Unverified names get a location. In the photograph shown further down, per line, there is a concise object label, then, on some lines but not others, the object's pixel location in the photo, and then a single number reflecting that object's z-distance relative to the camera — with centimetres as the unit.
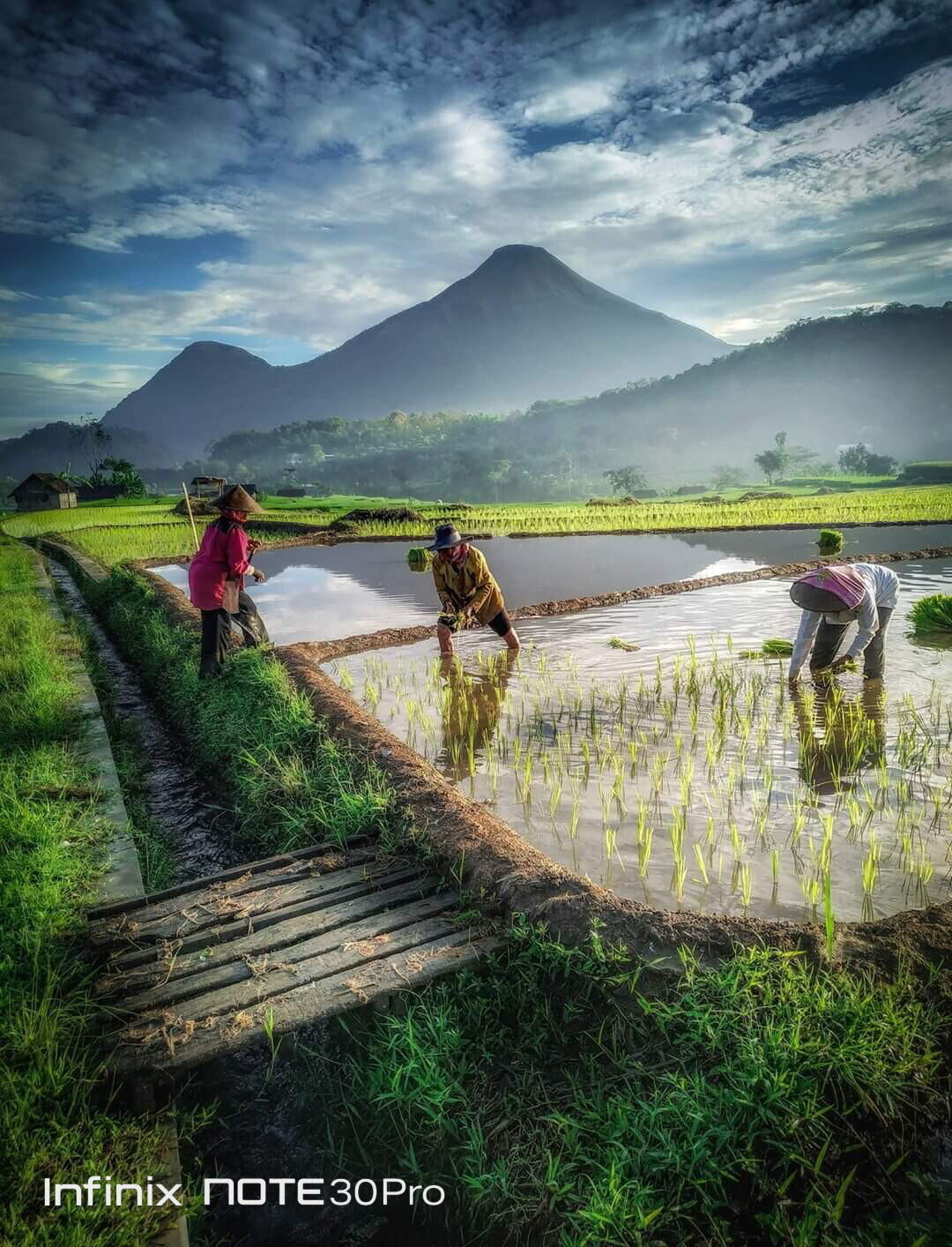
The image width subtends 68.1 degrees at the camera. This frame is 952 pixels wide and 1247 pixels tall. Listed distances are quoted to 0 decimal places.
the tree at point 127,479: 5706
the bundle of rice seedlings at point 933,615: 693
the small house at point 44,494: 5328
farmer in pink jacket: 575
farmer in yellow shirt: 655
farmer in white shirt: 468
